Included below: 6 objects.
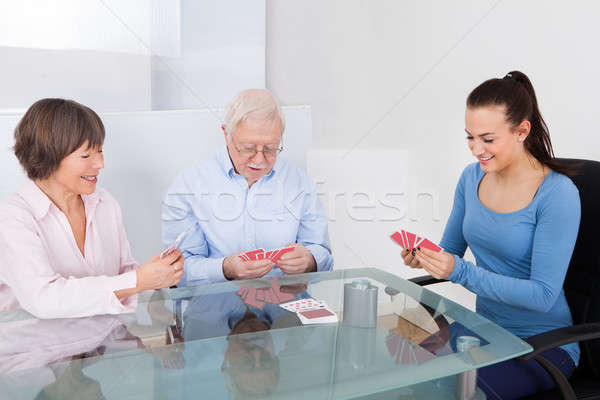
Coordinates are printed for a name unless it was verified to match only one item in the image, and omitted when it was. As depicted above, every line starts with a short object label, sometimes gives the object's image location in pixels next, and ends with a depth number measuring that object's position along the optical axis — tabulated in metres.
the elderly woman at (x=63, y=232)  1.62
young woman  1.72
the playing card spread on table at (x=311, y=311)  1.57
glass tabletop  1.17
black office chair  1.63
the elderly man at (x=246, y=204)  2.14
